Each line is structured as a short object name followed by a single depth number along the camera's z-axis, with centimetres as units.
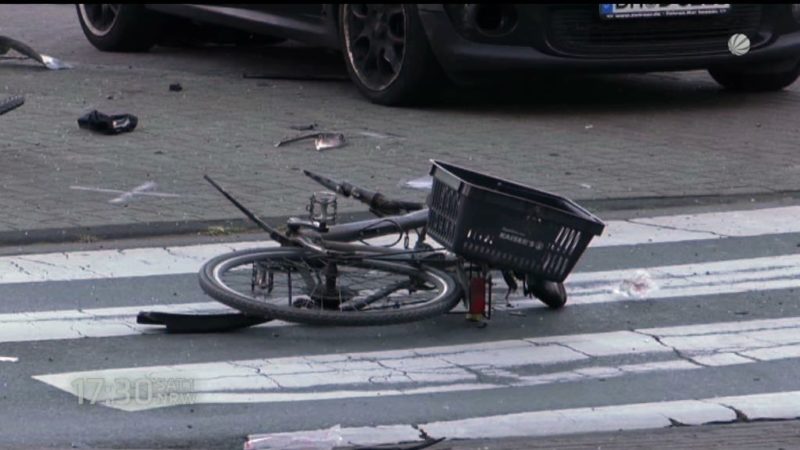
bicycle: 1277
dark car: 2070
